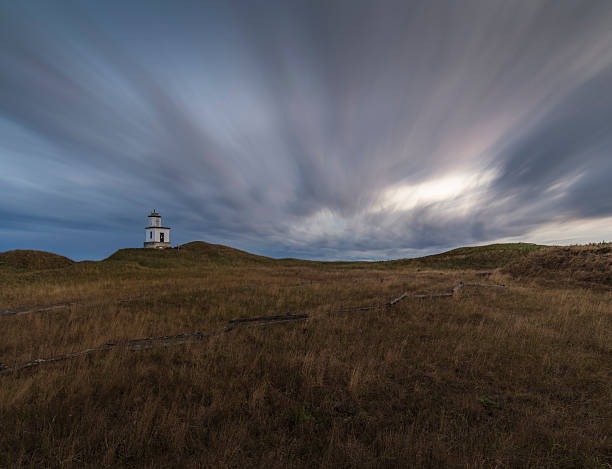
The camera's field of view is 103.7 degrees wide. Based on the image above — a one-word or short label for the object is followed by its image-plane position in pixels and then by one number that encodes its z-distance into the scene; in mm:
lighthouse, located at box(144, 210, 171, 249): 57094
